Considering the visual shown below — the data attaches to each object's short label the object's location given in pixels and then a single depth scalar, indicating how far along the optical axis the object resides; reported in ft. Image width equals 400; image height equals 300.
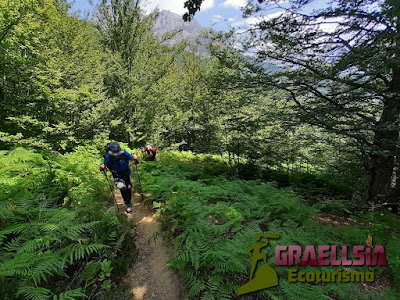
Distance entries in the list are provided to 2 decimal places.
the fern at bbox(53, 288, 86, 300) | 7.85
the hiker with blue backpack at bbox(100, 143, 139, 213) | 18.66
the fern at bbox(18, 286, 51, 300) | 7.53
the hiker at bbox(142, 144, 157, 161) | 31.83
